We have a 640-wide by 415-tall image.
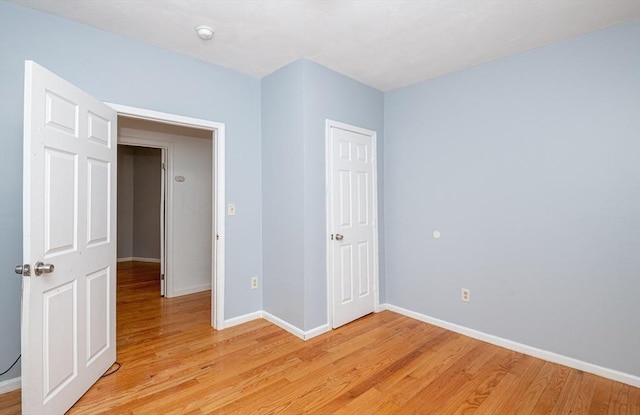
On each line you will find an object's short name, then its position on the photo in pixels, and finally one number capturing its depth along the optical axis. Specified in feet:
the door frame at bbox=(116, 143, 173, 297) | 13.47
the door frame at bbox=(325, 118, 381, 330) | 9.73
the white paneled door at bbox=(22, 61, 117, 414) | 5.12
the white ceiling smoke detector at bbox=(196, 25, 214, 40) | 7.47
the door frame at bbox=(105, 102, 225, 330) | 9.72
